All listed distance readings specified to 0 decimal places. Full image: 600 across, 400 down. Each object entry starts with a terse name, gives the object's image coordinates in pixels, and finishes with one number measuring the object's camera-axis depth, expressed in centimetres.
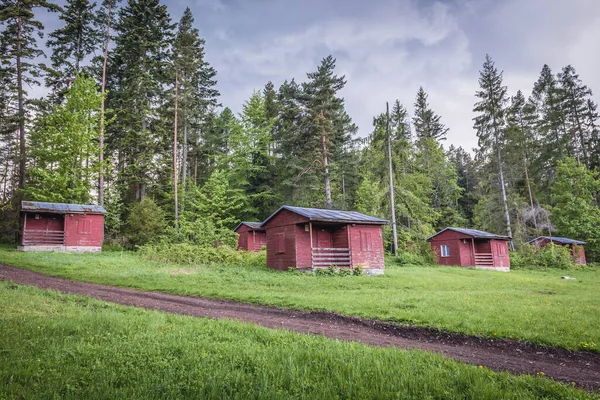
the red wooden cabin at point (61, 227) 2712
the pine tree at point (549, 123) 4641
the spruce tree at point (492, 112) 3706
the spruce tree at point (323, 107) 3566
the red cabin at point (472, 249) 3343
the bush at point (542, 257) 3431
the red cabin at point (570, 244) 3886
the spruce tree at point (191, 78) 3628
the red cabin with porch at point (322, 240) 2212
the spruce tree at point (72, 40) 3300
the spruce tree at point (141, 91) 3444
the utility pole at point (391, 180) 3325
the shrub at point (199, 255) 2339
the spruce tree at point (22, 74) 2981
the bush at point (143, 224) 3077
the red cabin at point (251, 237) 3572
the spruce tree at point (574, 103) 4569
